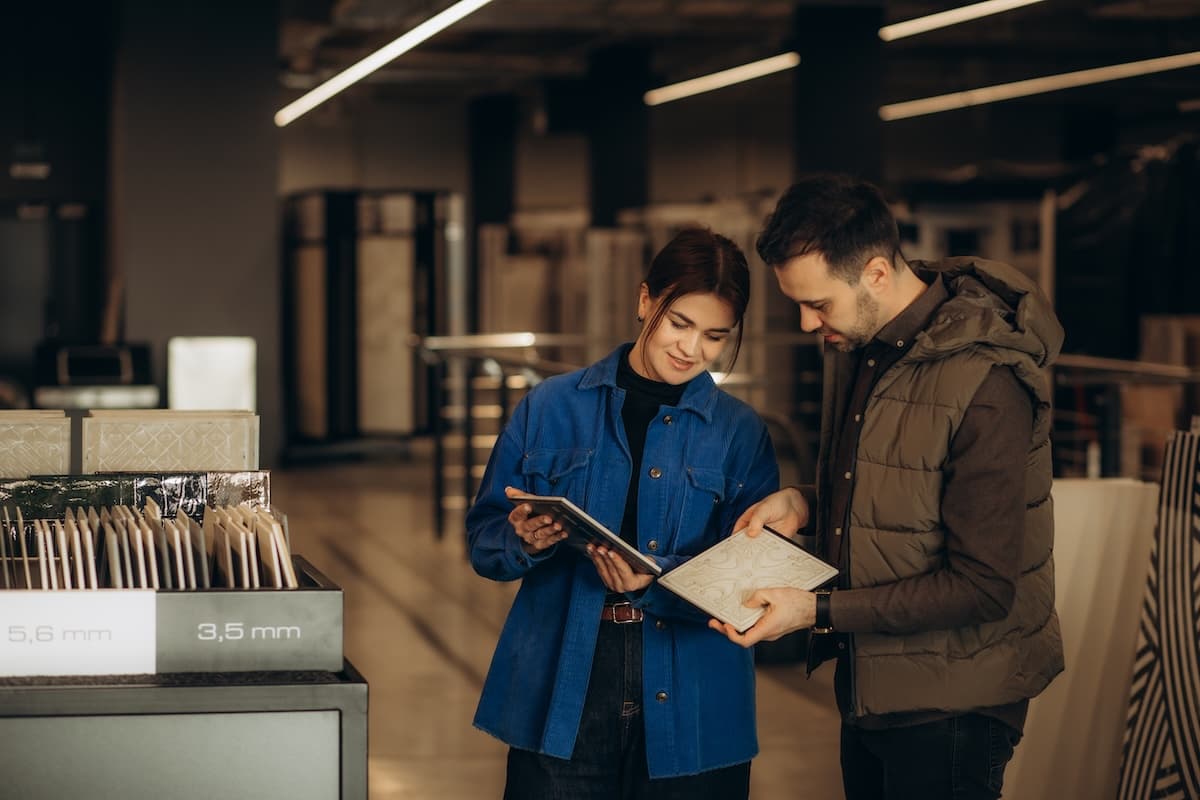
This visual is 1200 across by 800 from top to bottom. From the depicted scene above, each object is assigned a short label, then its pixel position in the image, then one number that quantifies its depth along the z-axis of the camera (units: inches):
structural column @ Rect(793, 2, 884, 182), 424.5
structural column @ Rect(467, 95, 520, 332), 813.9
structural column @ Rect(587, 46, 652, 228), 624.7
